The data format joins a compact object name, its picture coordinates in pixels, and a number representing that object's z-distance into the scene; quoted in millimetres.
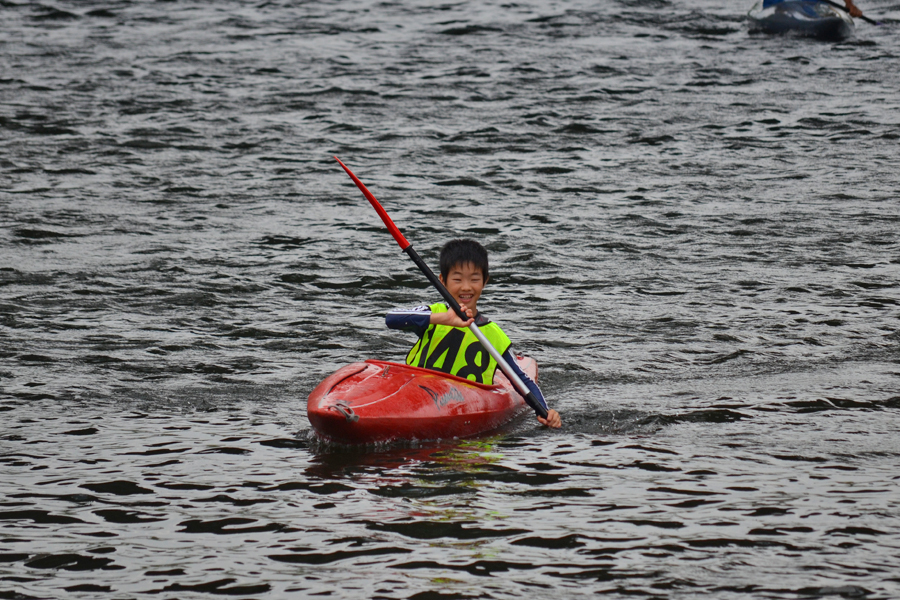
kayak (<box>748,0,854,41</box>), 39562
